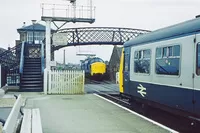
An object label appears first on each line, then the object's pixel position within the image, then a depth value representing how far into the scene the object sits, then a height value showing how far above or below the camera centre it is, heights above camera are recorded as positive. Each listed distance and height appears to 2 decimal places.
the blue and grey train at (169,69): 8.91 -0.10
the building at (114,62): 37.81 +0.43
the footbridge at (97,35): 40.09 +3.53
